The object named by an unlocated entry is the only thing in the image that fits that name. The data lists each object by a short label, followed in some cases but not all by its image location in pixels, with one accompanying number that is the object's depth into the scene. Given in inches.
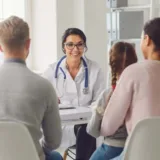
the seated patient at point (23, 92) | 99.4
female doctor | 182.2
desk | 143.1
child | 121.6
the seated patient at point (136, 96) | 107.5
